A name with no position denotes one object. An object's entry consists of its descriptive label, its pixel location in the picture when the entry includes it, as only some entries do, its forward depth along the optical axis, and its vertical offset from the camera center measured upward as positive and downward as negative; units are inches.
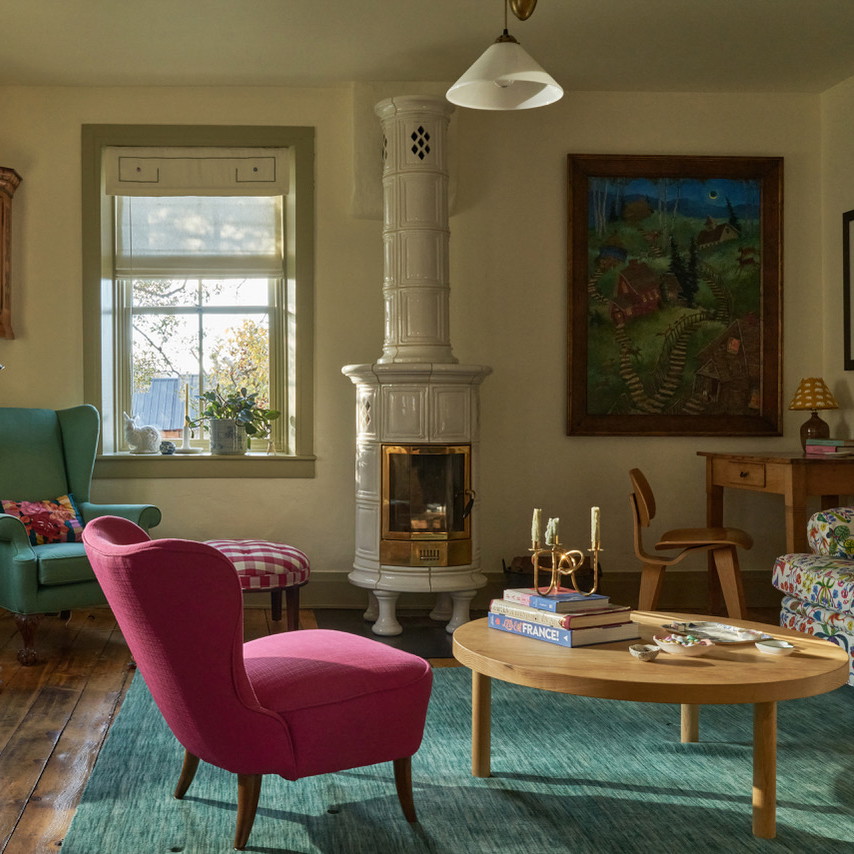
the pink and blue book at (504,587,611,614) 103.6 -19.9
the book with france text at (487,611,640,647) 101.9 -23.2
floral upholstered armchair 137.0 -24.6
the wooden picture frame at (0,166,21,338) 195.8 +34.0
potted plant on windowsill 205.9 -0.9
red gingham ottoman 161.0 -25.3
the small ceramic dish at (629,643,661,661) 96.3 -23.4
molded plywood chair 176.9 -24.5
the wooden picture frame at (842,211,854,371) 199.2 +27.1
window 202.7 +28.9
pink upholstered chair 84.4 -24.7
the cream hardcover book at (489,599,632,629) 102.4 -21.4
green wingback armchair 160.2 -16.5
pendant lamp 110.2 +39.1
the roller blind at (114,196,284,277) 209.6 +38.1
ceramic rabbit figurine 206.2 -4.9
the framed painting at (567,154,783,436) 206.2 +25.0
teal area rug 91.4 -39.7
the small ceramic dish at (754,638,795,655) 99.3 -23.7
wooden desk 166.6 -11.4
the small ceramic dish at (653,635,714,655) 99.3 -23.5
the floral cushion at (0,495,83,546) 176.1 -18.9
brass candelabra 105.3 -15.9
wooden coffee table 88.1 -24.3
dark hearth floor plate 170.9 -40.5
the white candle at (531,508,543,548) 106.8 -12.7
